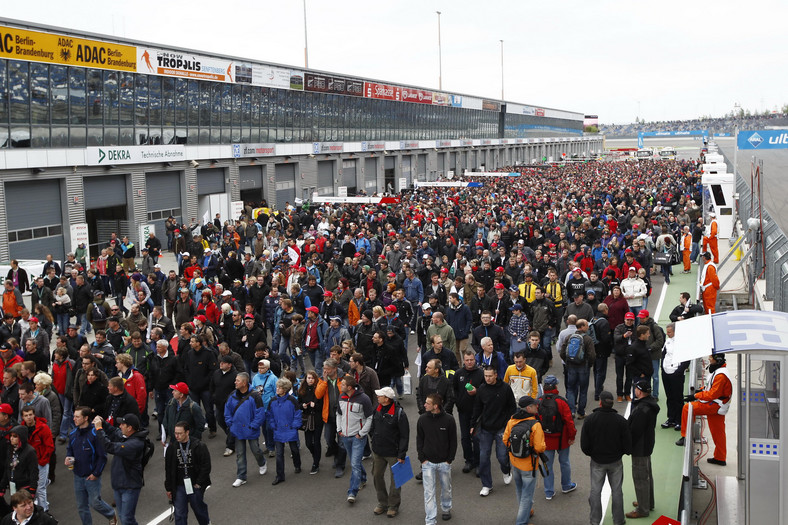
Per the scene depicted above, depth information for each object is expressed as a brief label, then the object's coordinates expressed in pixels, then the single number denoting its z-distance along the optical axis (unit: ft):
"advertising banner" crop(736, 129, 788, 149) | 74.93
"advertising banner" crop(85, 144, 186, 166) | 94.58
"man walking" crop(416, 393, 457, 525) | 25.84
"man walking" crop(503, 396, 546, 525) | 25.07
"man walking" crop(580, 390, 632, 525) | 24.99
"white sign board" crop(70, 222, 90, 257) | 79.30
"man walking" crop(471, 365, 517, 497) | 28.22
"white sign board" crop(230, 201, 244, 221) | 109.14
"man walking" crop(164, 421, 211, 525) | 24.66
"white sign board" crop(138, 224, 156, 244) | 93.68
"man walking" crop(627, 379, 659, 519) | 25.55
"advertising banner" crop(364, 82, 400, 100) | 184.96
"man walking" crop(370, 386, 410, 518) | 26.81
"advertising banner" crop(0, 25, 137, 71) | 82.58
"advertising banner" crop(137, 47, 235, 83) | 105.29
